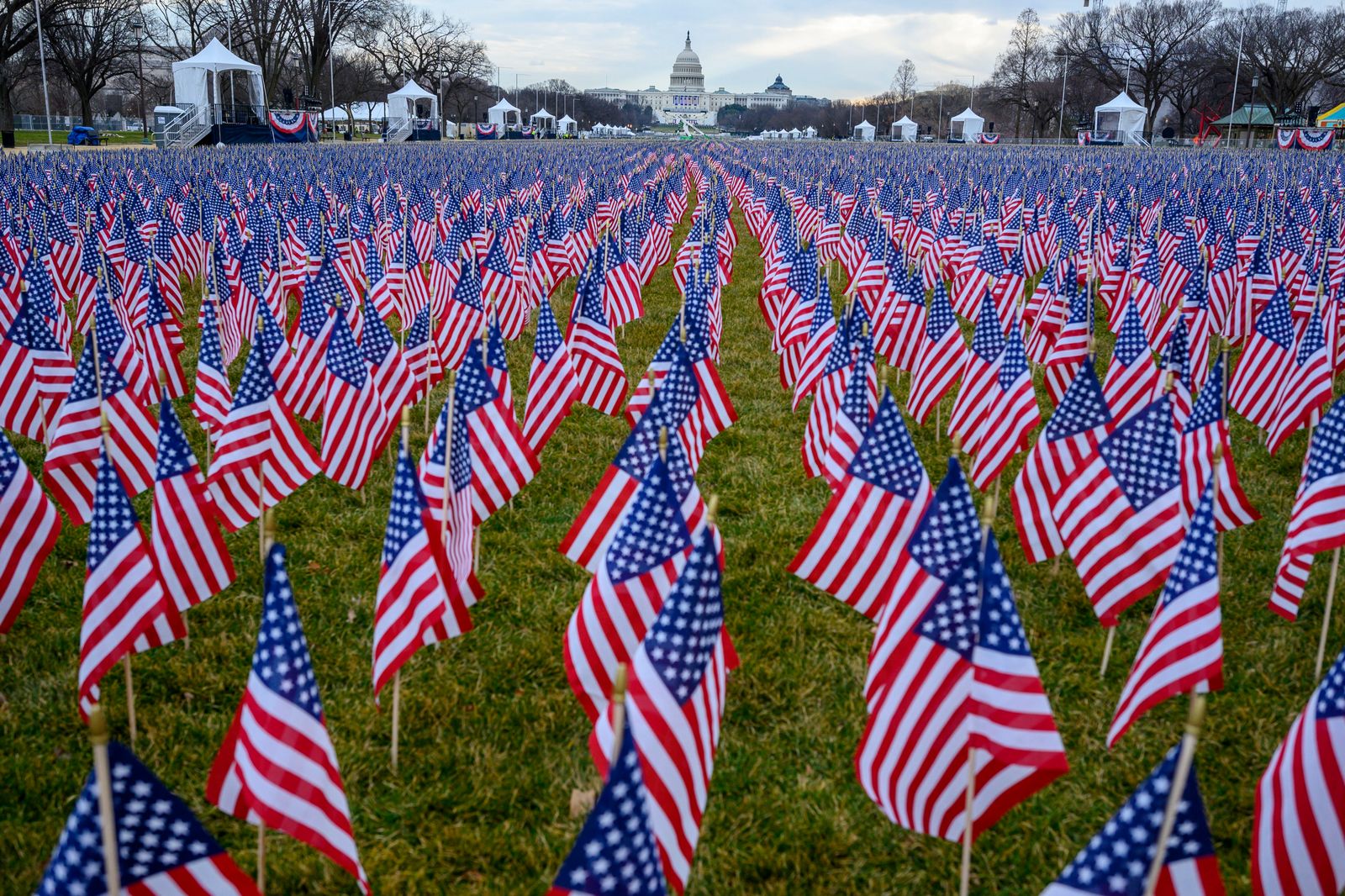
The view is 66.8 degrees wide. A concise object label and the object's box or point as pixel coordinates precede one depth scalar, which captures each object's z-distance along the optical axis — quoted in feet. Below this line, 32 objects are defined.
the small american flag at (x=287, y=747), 10.29
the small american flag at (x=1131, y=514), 16.21
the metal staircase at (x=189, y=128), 152.76
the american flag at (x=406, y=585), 13.61
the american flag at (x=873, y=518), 15.43
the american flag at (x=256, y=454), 19.90
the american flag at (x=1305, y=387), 25.03
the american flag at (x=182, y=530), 15.89
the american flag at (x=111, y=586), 13.57
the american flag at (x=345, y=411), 22.98
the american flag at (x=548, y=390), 24.63
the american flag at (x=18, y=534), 15.84
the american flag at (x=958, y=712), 10.69
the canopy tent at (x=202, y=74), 160.04
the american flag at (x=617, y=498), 15.71
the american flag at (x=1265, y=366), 26.76
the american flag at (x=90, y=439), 20.02
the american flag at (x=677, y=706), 9.93
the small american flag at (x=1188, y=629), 12.39
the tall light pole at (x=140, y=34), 205.36
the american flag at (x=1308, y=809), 9.71
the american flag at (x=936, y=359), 27.58
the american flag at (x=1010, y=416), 22.53
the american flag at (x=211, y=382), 22.63
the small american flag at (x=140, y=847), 7.59
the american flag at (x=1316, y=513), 16.51
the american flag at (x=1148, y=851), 7.36
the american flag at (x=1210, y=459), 18.70
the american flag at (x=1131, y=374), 24.44
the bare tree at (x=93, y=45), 199.82
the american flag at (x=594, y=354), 27.99
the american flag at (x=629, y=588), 12.95
